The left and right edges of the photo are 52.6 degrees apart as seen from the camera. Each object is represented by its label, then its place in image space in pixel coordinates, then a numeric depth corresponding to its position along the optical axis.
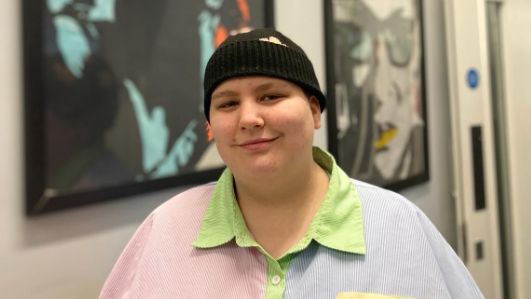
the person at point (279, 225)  0.84
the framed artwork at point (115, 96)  0.99
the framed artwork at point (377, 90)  1.76
